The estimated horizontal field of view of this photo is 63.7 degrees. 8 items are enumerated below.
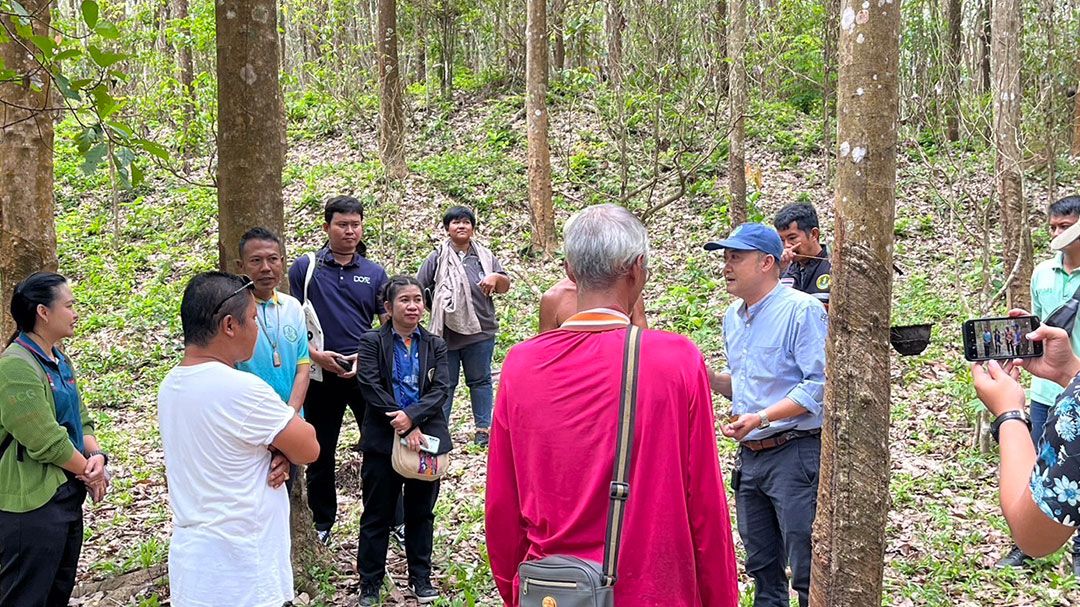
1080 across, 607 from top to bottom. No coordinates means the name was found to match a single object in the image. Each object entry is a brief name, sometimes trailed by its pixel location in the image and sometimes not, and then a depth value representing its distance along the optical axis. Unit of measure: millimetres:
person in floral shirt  1945
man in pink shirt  2318
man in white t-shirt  3080
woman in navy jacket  4996
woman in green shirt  3967
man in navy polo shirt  5719
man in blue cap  3967
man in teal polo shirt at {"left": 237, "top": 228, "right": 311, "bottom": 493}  4641
